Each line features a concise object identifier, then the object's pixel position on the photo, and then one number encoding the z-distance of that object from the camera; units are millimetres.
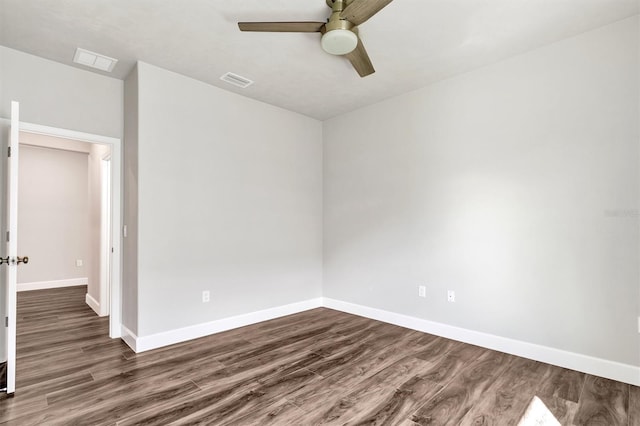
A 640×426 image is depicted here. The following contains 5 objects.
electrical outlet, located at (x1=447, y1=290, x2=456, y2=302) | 3359
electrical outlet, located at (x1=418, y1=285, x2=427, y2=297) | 3596
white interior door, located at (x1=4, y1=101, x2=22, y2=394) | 2273
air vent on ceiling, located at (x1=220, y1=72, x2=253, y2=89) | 3361
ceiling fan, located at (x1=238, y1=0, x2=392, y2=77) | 2002
